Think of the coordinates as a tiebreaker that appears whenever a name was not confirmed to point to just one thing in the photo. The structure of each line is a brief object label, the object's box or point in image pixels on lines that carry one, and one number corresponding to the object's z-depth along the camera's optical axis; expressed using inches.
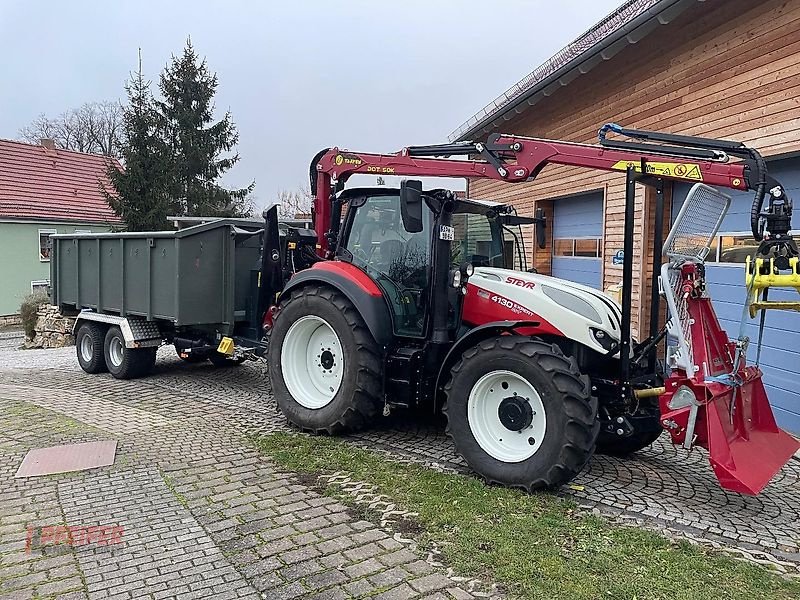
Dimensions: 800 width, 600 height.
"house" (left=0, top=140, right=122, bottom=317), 887.1
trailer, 290.5
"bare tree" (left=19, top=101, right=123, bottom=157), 1633.9
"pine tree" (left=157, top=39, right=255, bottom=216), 822.5
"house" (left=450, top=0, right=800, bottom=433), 241.1
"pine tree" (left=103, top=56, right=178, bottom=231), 778.8
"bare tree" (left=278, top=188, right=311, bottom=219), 1633.9
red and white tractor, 164.1
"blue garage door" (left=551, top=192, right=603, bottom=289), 381.7
